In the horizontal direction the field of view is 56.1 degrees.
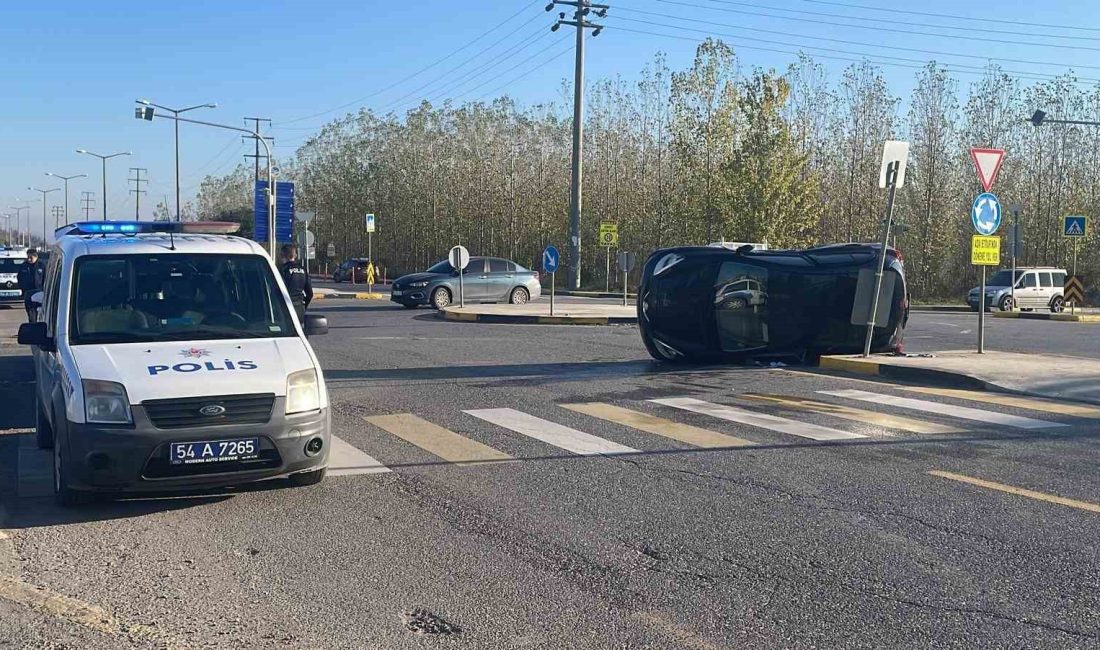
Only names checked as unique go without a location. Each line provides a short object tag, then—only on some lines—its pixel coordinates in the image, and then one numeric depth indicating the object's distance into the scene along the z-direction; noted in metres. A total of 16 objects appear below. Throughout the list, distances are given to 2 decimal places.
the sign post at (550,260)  27.44
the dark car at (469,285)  30.78
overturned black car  15.28
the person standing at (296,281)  13.24
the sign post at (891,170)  14.85
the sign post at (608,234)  30.02
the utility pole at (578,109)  41.50
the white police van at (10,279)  30.42
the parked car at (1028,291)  36.03
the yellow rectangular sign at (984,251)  15.47
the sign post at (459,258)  27.19
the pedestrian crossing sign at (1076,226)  30.59
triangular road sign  15.23
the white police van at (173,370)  6.34
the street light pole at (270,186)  41.25
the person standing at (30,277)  20.98
